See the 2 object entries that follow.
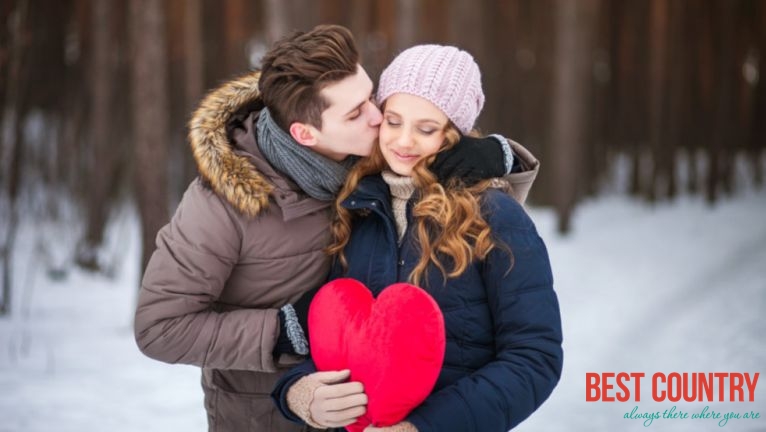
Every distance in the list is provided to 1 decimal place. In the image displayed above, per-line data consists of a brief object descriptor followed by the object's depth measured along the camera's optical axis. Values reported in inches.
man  81.6
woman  71.8
